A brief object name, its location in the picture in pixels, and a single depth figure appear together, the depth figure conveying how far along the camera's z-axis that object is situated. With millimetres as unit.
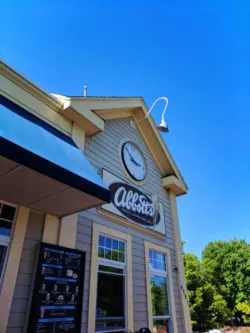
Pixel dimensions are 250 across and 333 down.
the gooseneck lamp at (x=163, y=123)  7113
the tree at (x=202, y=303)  20578
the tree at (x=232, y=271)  32344
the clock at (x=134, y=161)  6811
